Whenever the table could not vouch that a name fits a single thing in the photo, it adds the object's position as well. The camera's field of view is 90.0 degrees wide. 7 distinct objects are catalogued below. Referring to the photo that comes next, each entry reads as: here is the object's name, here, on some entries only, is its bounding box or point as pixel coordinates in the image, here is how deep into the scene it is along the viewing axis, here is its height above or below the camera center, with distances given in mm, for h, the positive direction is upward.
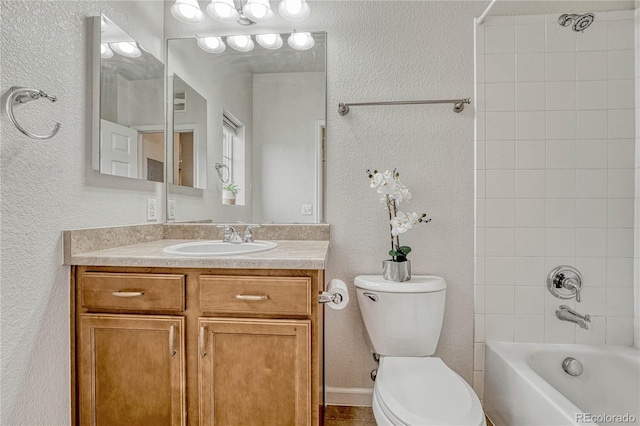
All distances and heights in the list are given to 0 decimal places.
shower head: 1581 +951
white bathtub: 1315 -756
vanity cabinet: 1127 -489
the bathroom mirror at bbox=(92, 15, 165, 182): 1319 +485
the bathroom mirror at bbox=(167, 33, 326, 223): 1737 +451
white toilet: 1021 -634
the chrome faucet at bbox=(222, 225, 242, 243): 1614 -127
